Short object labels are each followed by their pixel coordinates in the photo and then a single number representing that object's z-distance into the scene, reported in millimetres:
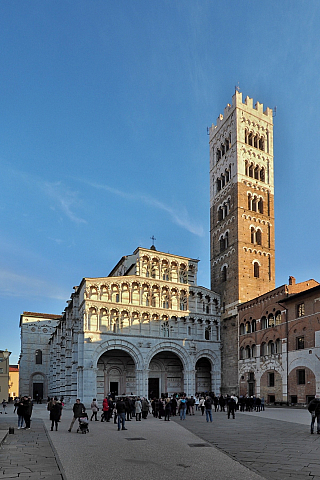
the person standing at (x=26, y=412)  20703
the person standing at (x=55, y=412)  20422
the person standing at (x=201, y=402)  32659
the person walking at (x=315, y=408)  17703
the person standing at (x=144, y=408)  27312
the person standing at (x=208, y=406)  23648
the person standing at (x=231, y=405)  25584
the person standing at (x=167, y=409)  25594
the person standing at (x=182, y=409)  27344
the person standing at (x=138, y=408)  25419
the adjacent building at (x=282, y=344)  36062
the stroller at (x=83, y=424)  18906
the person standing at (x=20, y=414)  20781
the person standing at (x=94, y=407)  25453
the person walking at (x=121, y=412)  20259
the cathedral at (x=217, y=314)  40969
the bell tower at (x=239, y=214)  49500
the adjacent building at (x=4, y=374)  61719
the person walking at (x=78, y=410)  19195
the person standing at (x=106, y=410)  25469
